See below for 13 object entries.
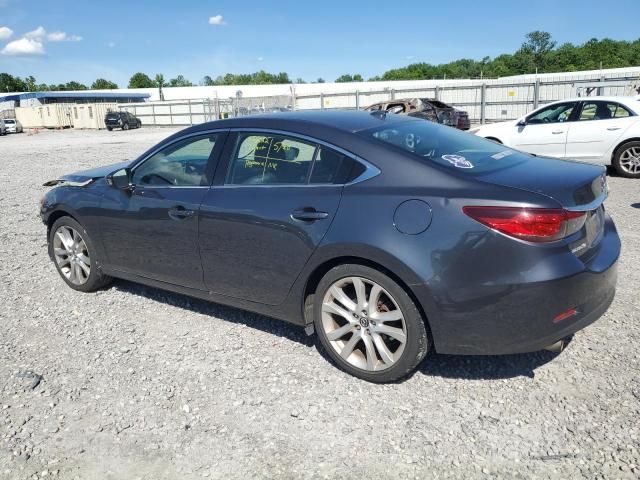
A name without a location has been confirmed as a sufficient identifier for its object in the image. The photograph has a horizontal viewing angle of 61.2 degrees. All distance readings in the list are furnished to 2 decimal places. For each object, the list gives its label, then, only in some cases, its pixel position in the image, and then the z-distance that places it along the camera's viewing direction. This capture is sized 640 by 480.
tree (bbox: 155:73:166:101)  79.56
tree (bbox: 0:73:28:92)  127.01
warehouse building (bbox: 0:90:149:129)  49.06
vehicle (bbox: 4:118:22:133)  46.88
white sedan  9.76
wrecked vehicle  18.78
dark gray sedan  2.78
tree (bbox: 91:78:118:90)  135.62
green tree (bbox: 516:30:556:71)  119.75
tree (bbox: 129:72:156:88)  139.20
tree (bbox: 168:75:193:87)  146.44
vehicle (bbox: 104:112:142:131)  43.28
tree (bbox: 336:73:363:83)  142.50
